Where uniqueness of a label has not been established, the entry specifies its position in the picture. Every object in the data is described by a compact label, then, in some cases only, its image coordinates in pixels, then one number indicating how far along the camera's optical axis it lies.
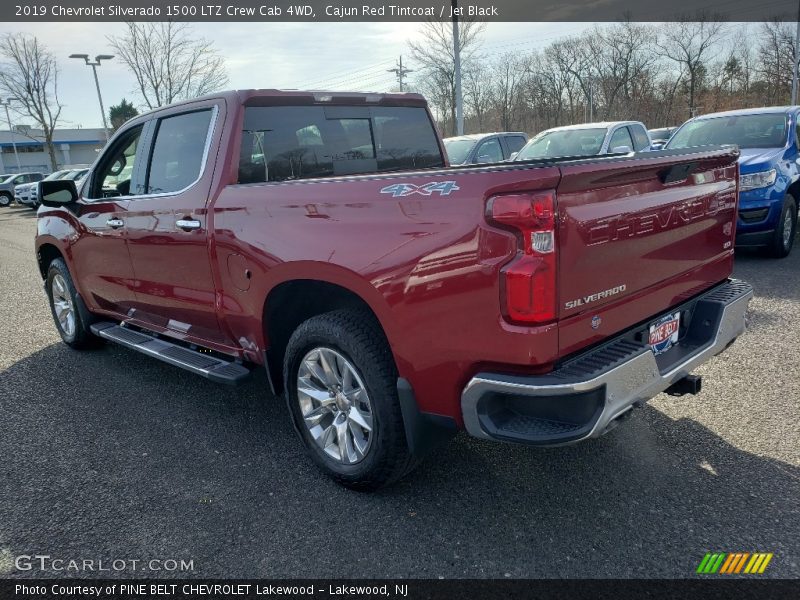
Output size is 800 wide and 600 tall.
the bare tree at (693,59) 49.06
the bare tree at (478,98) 42.45
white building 70.56
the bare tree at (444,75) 26.17
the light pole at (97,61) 26.31
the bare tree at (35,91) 33.19
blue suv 7.51
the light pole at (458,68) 21.91
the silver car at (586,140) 10.55
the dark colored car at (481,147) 12.14
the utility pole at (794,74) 32.00
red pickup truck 2.32
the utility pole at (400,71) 48.17
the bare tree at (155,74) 25.25
